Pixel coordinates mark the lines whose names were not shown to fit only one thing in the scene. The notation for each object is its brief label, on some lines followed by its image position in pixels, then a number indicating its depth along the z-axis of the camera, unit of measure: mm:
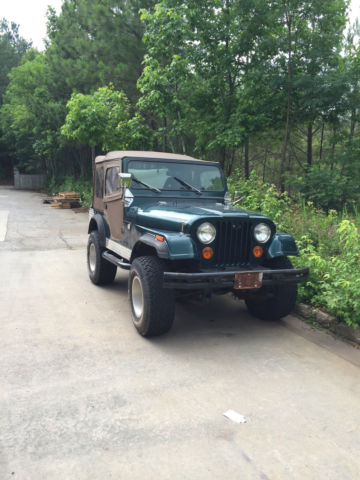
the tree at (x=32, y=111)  25216
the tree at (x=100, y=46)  16141
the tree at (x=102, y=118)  13695
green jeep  4203
